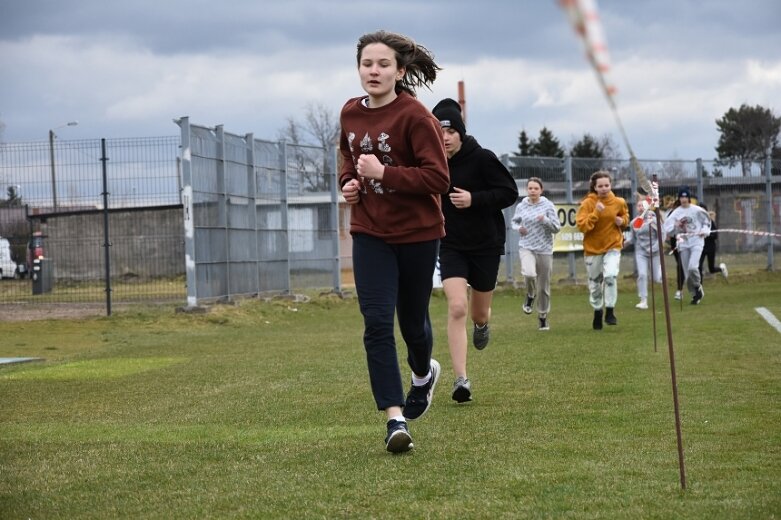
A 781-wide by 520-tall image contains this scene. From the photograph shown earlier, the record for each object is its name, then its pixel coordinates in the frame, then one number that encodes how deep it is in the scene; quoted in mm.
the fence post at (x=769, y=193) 33906
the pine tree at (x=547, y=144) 86938
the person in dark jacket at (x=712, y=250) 30594
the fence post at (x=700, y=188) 33875
